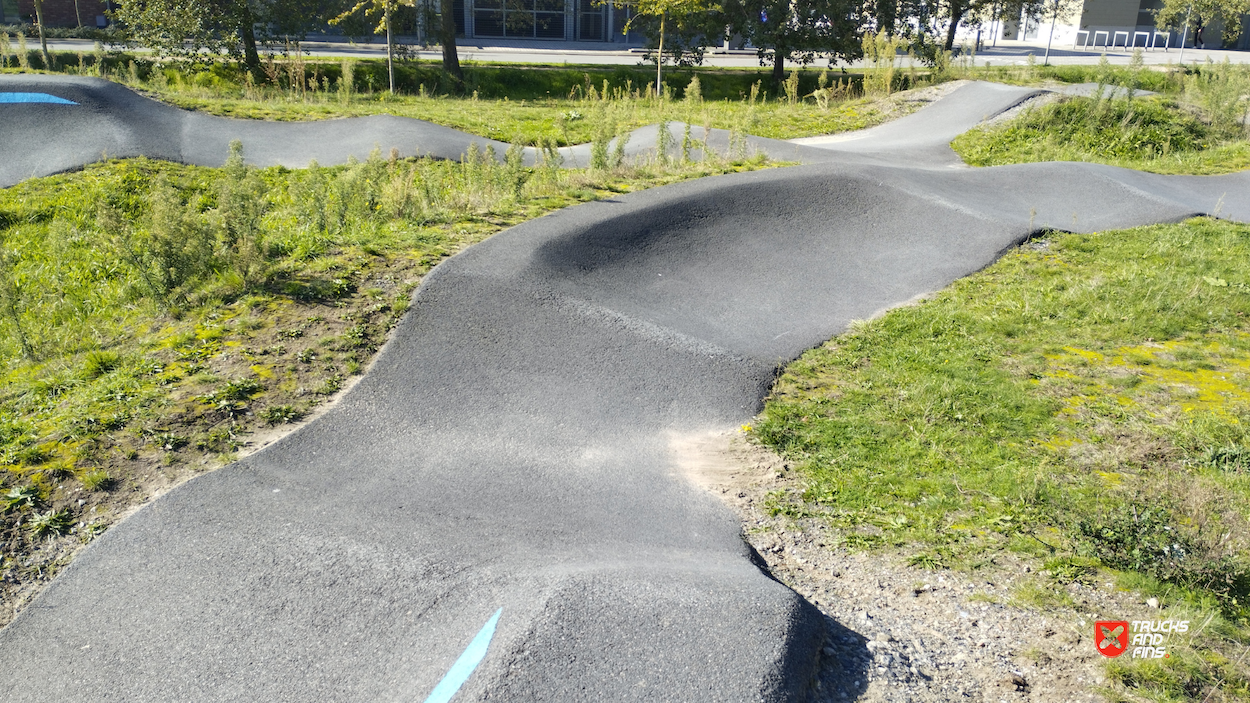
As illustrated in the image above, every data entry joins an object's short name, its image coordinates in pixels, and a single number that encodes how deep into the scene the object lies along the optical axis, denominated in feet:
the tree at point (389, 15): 68.64
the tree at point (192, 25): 72.49
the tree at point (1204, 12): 111.55
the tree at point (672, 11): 67.10
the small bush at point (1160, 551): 15.01
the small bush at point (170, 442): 18.46
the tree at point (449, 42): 77.46
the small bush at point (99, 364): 21.65
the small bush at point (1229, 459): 19.38
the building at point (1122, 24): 156.87
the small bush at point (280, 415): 20.04
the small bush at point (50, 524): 16.02
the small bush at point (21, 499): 16.42
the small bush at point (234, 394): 20.18
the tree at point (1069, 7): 144.54
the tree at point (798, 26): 85.10
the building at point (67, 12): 125.29
